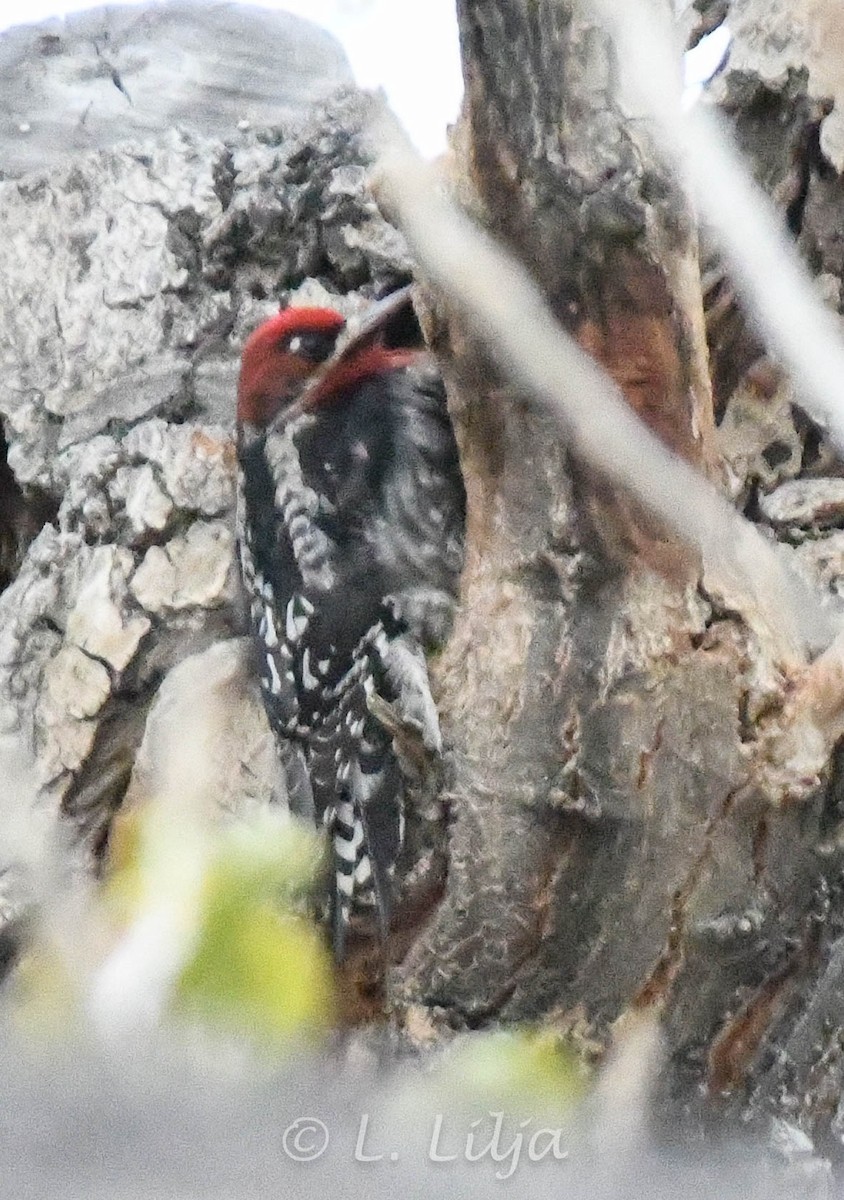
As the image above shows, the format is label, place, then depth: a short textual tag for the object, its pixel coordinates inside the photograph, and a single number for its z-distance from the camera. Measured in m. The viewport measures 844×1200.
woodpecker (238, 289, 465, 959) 6.82
